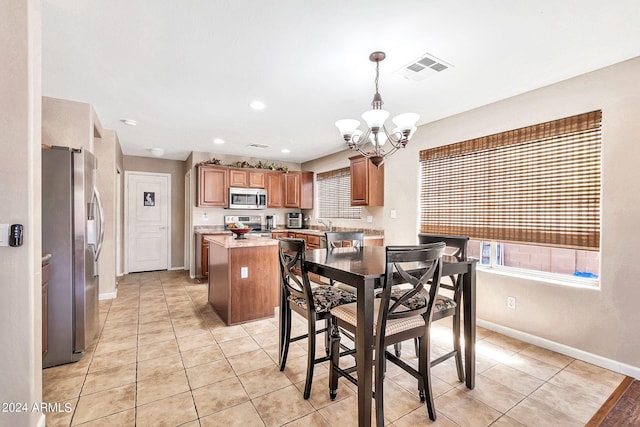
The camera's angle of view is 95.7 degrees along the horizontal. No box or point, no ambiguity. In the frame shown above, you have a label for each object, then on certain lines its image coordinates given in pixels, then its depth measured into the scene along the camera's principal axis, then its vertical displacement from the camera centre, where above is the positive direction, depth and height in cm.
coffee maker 638 -23
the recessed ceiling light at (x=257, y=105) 317 +120
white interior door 590 -20
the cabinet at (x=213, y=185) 539 +50
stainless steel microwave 572 +28
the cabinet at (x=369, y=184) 446 +43
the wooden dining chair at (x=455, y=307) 200 -67
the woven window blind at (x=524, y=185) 249 +27
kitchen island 322 -78
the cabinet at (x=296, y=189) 632 +50
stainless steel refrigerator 227 -28
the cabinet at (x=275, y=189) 616 +48
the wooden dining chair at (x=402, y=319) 156 -65
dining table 154 -42
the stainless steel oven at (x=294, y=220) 655 -19
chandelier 216 +67
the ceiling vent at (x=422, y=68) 226 +119
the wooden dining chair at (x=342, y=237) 288 -26
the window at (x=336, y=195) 538 +33
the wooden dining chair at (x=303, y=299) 194 -63
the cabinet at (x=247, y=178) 571 +68
